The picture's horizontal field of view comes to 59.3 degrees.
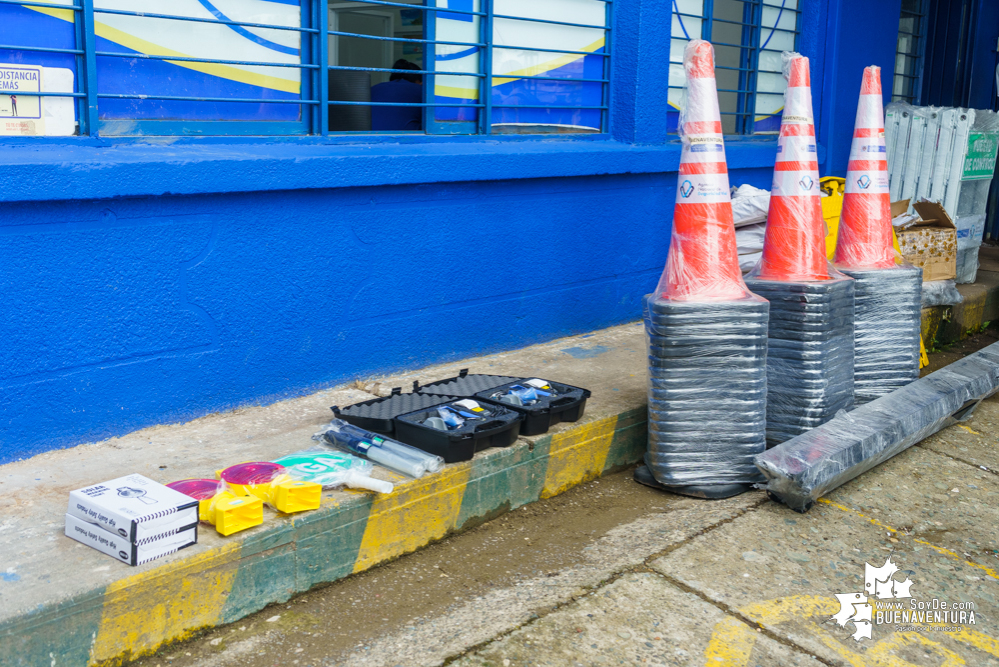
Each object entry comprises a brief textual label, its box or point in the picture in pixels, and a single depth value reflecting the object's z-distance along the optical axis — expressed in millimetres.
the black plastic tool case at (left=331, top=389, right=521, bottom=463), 3201
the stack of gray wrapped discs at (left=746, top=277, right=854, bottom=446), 3773
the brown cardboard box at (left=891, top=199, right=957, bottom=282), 5926
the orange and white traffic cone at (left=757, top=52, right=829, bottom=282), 3971
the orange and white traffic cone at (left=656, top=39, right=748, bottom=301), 3613
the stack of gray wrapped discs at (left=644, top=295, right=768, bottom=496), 3461
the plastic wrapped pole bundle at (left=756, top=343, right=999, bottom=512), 3459
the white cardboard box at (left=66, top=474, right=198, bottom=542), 2424
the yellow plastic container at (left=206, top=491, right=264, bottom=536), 2604
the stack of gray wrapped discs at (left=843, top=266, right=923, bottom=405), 4340
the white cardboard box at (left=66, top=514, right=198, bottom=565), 2414
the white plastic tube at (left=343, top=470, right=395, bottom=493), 2936
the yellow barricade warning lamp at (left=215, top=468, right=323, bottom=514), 2764
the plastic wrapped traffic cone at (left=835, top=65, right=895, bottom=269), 4516
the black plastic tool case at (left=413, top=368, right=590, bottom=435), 3533
